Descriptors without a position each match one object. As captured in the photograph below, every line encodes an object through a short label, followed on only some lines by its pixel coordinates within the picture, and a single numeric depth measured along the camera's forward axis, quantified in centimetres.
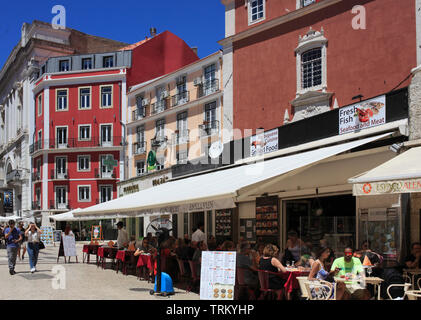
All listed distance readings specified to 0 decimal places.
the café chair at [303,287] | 848
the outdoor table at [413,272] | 962
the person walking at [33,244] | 1508
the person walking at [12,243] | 1492
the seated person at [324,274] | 870
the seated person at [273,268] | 941
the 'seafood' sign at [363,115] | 1232
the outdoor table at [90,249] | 2004
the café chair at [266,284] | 940
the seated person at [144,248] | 1468
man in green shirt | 907
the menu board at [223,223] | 1936
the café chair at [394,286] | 797
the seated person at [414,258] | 994
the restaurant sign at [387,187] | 840
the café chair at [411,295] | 748
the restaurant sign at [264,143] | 1668
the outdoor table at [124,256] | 1606
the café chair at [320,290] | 827
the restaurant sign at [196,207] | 1070
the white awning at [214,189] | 1056
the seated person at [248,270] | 980
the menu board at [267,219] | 1605
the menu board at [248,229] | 1791
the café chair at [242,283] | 980
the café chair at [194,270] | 1202
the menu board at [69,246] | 2009
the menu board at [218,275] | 916
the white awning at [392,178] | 846
